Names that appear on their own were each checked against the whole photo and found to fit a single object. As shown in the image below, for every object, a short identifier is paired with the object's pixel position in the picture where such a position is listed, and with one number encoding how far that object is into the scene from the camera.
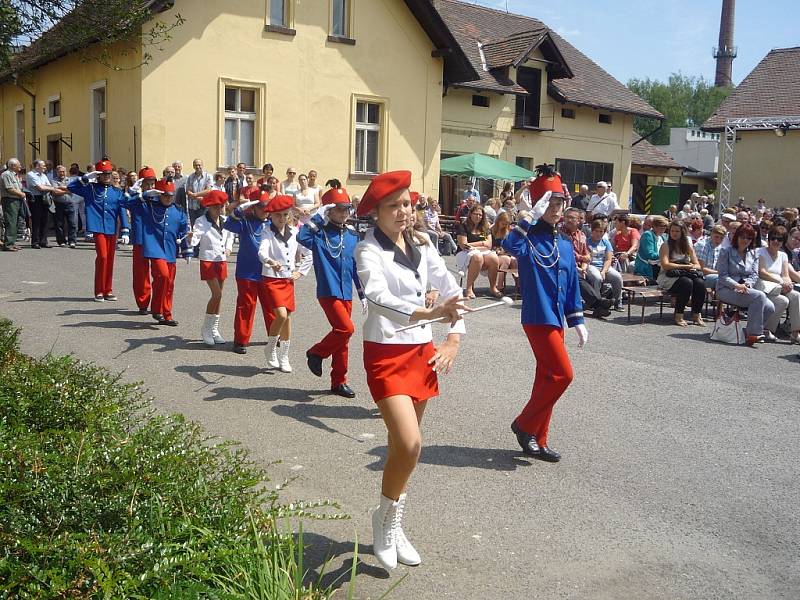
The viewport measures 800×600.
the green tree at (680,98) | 107.06
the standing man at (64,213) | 20.61
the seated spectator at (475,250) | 15.97
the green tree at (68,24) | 9.28
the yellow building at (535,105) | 31.62
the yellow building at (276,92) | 22.33
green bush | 3.59
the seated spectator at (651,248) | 15.77
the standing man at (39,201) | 19.98
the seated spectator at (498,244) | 16.38
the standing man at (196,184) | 20.47
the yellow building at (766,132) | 36.47
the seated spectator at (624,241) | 17.13
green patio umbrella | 26.97
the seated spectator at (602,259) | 14.85
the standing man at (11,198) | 19.34
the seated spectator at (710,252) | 14.68
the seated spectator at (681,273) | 14.18
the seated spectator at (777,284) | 13.12
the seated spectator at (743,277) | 12.84
